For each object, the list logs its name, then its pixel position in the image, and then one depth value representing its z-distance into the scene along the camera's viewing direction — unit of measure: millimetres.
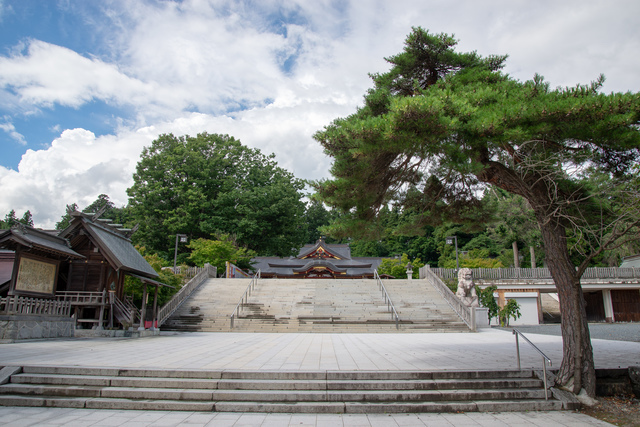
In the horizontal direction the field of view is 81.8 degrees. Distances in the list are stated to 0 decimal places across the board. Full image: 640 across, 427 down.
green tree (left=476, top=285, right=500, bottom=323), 20359
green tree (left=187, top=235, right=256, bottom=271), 24984
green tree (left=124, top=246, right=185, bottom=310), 17031
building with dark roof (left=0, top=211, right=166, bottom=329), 11523
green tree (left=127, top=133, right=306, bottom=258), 30000
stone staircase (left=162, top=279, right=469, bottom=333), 16125
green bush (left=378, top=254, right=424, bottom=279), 32562
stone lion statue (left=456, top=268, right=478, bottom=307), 17150
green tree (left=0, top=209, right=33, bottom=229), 45594
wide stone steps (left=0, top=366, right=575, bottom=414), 4801
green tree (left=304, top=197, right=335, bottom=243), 64375
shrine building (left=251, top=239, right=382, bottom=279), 32688
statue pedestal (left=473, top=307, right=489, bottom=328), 16328
